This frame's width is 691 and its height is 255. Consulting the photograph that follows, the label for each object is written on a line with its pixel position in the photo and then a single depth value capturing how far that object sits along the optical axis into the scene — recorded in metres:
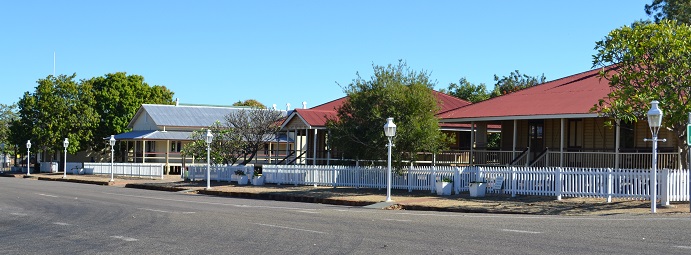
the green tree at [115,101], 66.88
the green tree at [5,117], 91.75
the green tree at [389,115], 29.73
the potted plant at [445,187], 28.16
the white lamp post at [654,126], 20.02
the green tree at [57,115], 62.78
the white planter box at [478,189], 26.78
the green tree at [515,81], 82.38
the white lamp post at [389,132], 25.94
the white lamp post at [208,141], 35.38
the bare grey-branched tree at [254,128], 43.97
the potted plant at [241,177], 37.81
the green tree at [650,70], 22.36
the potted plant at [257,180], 37.11
